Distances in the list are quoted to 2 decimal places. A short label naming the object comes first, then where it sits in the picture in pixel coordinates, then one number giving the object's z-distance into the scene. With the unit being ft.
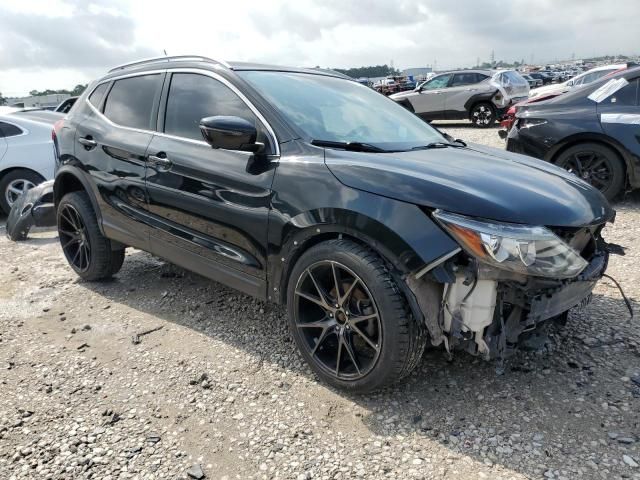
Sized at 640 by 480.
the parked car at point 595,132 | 19.17
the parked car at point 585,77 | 37.48
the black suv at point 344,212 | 7.72
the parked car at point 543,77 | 126.72
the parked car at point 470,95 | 49.19
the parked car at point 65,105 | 41.14
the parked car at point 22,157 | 23.26
